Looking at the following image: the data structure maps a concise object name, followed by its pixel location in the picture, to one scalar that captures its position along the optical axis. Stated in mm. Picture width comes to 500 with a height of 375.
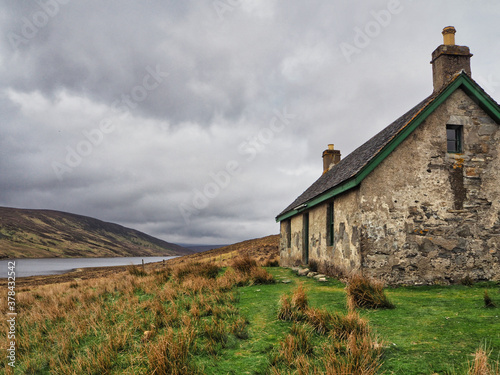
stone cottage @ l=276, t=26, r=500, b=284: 9609
